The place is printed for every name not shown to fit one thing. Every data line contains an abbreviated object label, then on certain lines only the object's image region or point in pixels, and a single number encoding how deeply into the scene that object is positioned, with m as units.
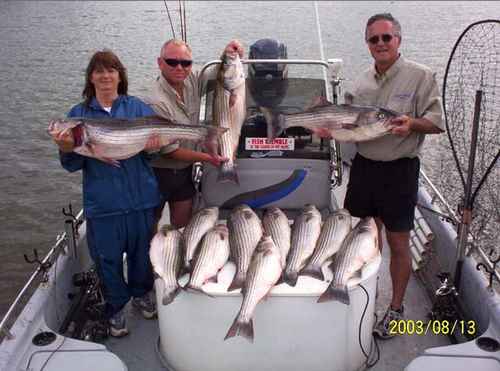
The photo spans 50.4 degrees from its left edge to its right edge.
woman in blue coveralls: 3.44
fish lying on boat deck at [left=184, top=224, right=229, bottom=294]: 3.11
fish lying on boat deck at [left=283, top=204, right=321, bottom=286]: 3.21
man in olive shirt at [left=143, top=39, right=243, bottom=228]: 3.75
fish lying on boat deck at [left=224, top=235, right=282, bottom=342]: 2.95
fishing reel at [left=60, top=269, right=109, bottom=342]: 3.97
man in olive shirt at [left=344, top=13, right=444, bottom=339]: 3.50
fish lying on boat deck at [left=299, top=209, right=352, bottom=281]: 3.23
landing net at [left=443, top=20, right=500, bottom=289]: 3.64
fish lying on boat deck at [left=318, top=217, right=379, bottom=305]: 3.03
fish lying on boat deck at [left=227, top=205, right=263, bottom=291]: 3.18
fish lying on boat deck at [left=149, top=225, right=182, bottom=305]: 3.14
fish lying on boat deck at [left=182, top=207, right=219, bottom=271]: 3.40
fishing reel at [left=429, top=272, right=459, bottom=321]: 3.93
